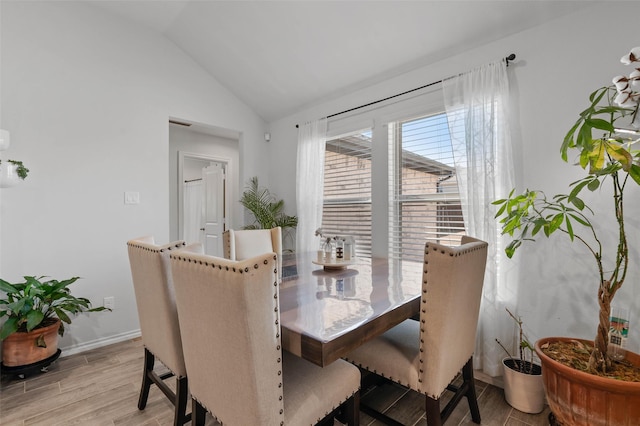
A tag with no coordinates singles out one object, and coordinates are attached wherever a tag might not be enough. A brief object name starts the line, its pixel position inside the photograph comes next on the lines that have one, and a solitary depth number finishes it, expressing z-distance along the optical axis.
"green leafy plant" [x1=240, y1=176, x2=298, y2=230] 3.73
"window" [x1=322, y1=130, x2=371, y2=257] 3.16
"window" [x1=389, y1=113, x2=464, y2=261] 2.55
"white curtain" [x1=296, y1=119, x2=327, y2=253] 3.43
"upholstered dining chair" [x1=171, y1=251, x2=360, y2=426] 0.86
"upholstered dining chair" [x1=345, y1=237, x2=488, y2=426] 1.22
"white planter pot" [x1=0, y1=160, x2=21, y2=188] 2.09
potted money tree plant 1.20
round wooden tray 1.95
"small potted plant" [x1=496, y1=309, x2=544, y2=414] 1.76
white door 4.69
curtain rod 2.09
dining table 0.99
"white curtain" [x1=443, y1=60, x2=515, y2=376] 2.10
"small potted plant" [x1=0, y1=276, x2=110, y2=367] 2.05
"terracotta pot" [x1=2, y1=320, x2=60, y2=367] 2.09
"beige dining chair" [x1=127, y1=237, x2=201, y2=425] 1.32
